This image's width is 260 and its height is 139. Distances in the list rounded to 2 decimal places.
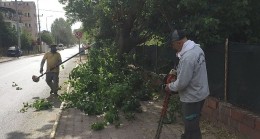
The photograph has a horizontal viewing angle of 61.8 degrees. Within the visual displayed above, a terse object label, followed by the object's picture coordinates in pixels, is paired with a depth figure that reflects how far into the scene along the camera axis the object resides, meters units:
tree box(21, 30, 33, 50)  39.22
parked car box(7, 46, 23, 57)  30.37
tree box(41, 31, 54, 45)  59.24
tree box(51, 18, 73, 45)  83.09
